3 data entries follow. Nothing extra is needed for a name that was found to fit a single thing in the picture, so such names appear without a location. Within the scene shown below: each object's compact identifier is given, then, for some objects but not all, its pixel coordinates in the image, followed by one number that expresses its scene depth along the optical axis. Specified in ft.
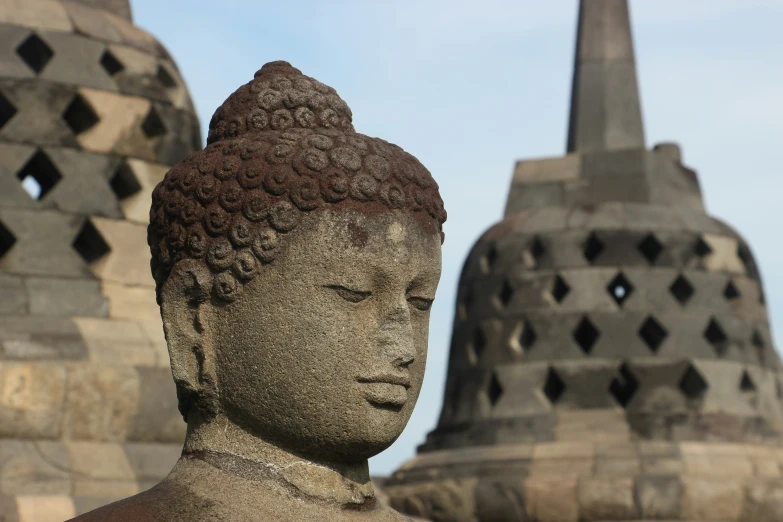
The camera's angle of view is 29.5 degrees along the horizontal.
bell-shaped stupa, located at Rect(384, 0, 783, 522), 48.93
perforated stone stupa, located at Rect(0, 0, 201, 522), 30.27
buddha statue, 15.66
